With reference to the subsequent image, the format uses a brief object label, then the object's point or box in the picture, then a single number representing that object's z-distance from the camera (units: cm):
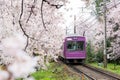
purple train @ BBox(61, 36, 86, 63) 3647
